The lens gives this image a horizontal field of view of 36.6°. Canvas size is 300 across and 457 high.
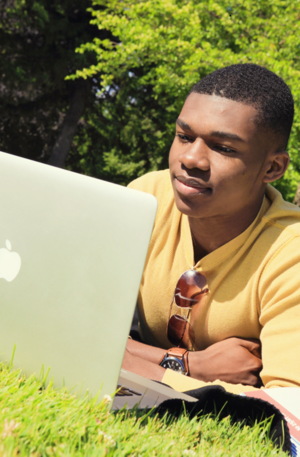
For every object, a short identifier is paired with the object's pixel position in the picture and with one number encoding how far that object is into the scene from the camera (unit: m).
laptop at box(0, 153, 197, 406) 1.18
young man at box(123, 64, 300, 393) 1.94
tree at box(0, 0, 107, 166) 11.47
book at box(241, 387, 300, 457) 1.50
